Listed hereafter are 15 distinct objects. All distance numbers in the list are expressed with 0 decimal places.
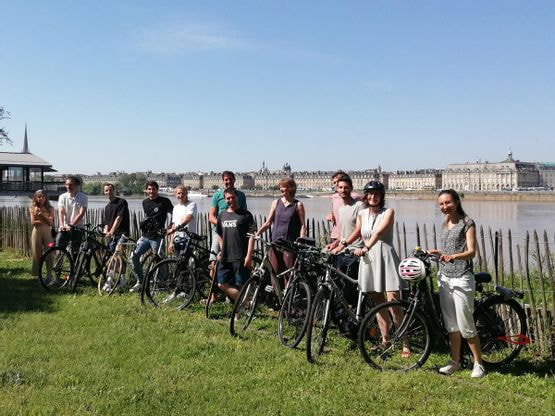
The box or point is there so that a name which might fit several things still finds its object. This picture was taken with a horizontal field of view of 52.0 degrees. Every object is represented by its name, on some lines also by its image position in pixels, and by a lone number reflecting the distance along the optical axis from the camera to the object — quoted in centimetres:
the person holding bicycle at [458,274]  485
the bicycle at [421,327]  502
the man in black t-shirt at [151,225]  813
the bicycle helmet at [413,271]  486
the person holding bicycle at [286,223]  658
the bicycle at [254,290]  599
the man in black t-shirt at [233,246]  662
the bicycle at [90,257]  847
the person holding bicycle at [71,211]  915
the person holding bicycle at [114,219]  875
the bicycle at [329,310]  517
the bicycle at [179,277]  721
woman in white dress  534
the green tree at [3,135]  3562
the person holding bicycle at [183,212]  809
